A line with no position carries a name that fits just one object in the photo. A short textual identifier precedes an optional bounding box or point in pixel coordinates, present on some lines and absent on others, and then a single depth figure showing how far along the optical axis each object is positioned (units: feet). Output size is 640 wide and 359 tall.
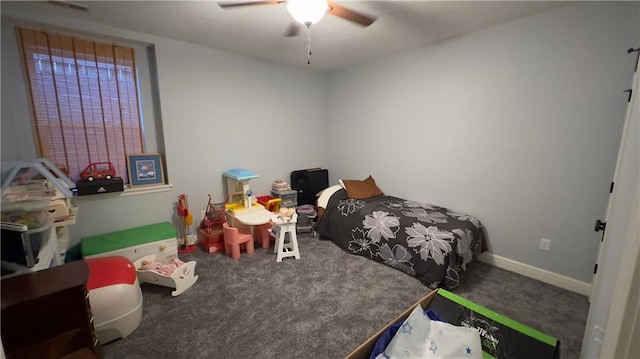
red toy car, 8.04
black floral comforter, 7.45
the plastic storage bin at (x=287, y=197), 11.94
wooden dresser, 3.73
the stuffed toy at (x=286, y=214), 9.15
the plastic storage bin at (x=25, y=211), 4.08
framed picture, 9.03
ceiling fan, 4.87
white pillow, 11.19
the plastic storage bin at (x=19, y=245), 3.67
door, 1.41
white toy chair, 9.04
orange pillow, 11.16
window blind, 7.49
